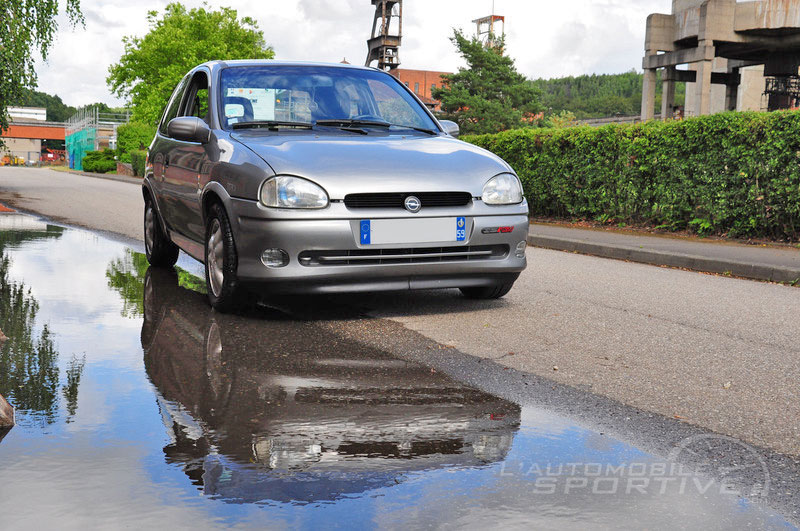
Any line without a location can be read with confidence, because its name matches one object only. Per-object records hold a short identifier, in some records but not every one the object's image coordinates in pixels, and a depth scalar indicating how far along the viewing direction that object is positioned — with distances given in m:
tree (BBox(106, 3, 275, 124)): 54.69
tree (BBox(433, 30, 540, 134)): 58.72
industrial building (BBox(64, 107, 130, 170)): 71.00
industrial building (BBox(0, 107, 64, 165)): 150.62
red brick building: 163.75
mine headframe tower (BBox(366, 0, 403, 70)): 62.91
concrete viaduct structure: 39.97
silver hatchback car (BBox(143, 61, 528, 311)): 5.85
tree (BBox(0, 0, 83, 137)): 22.08
